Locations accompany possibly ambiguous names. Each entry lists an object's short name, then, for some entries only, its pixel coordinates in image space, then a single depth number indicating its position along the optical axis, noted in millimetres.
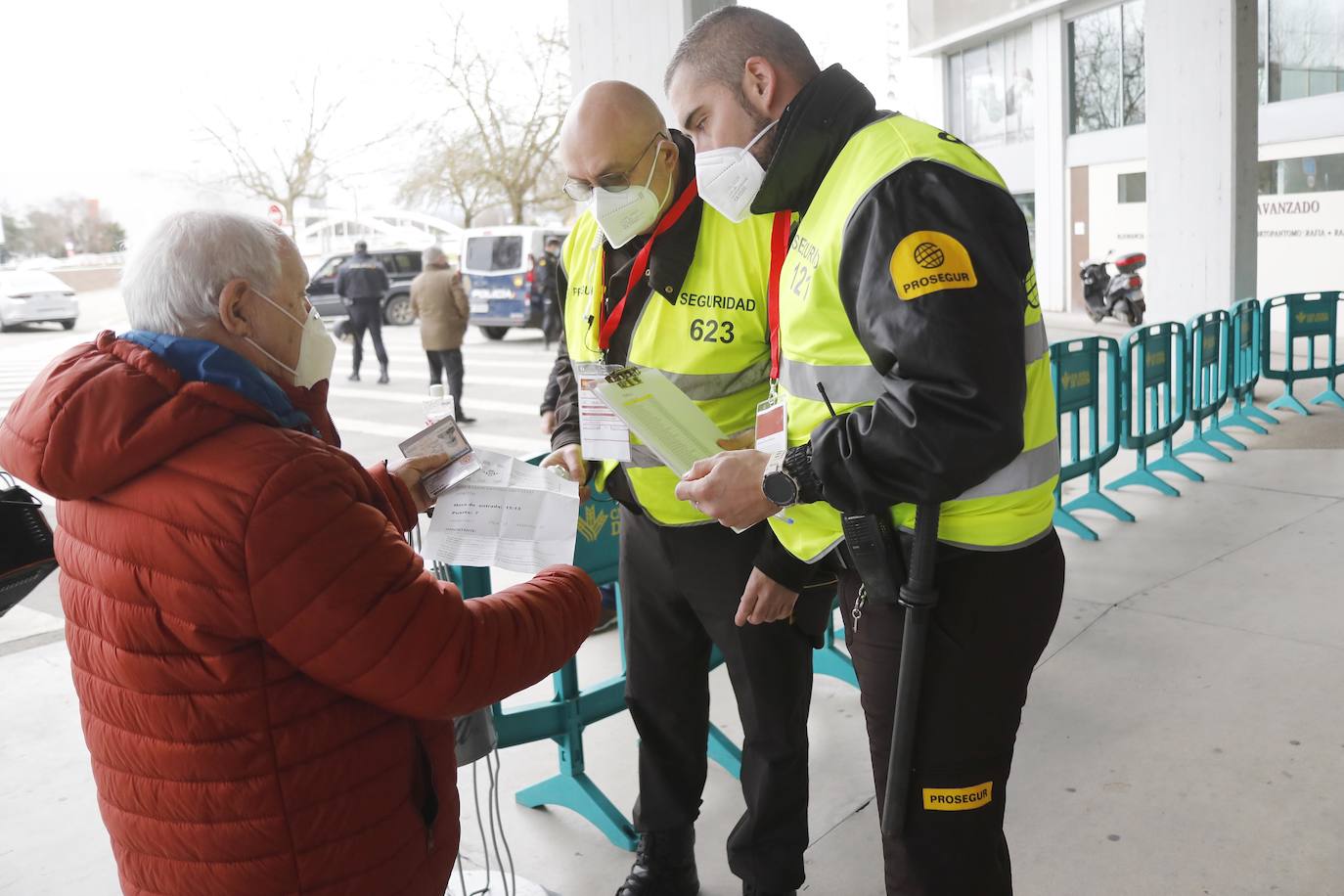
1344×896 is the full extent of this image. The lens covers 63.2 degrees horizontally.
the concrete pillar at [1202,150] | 10109
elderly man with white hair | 1399
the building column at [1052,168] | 21156
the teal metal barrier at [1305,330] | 9148
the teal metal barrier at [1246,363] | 8516
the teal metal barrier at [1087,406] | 5875
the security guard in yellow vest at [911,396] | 1620
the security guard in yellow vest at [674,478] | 2453
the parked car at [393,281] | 21294
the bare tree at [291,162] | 29172
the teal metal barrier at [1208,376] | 7555
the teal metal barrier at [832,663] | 4164
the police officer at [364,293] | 14109
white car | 21267
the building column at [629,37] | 5484
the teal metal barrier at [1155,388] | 6680
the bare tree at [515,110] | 27734
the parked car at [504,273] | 19062
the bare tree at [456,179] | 29234
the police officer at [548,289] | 17625
